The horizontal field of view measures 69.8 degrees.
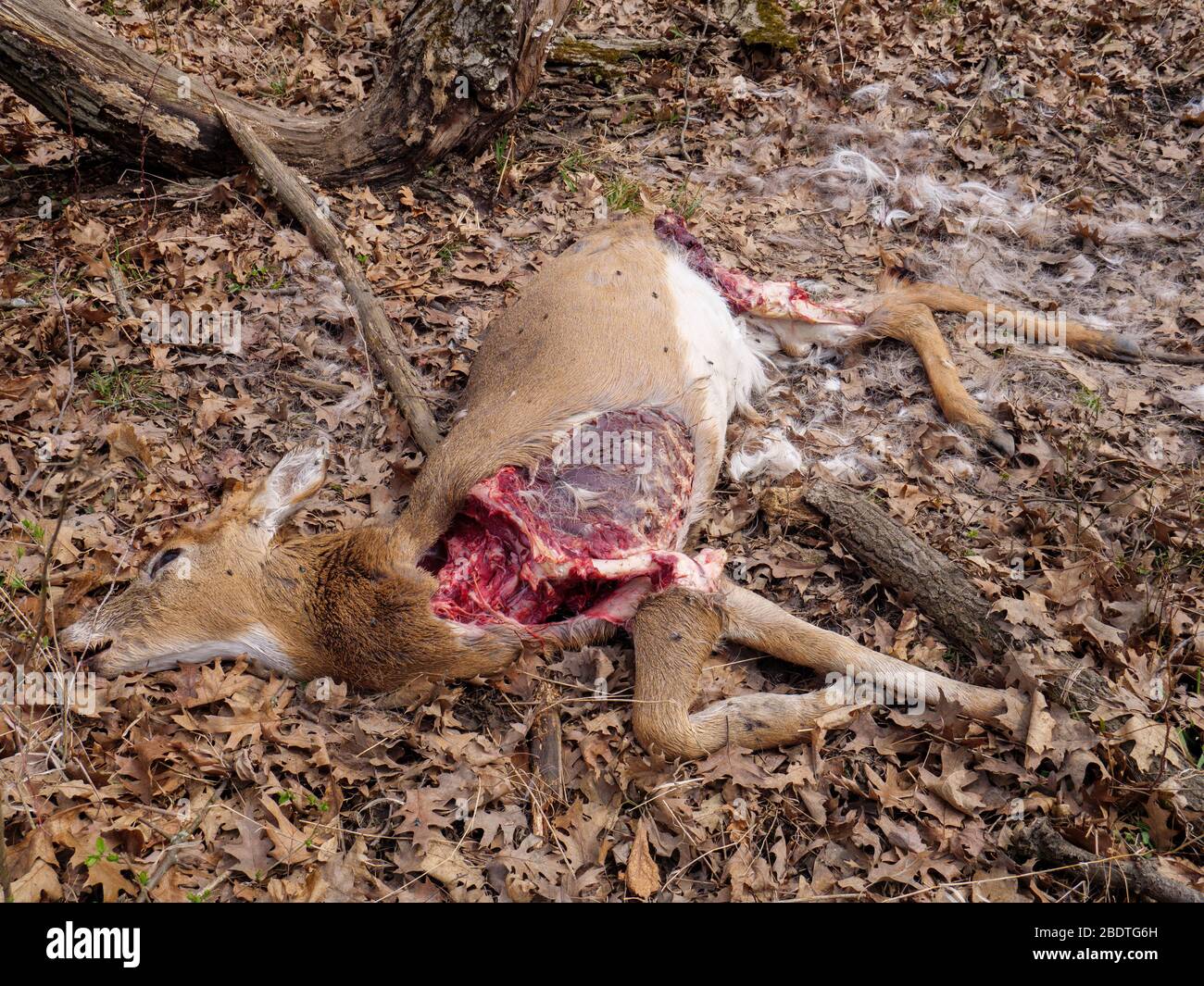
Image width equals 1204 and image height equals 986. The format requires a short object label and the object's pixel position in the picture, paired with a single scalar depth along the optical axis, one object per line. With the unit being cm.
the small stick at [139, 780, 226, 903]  293
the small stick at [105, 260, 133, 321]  497
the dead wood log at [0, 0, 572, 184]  500
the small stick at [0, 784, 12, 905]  251
